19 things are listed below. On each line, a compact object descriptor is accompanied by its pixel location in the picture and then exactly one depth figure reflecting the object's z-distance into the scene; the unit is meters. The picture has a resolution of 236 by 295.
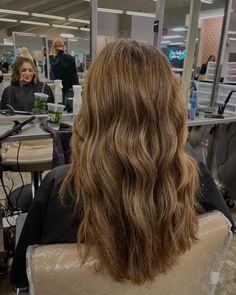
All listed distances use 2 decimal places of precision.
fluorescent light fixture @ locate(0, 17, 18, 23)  1.54
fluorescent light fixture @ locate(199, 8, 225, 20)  2.44
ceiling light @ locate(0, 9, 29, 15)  1.58
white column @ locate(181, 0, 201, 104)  2.55
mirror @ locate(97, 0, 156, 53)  1.86
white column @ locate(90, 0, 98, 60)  1.78
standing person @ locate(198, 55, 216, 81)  2.59
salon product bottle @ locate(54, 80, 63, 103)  1.82
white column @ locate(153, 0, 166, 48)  1.99
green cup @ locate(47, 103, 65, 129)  1.57
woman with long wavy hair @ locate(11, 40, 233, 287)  0.61
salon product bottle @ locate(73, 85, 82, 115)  1.75
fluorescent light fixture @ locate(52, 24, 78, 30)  1.67
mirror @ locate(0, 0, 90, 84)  1.58
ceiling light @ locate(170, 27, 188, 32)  2.90
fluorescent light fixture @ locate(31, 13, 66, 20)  1.62
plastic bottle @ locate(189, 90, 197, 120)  2.01
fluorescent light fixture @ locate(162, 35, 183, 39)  2.62
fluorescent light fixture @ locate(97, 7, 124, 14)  1.85
